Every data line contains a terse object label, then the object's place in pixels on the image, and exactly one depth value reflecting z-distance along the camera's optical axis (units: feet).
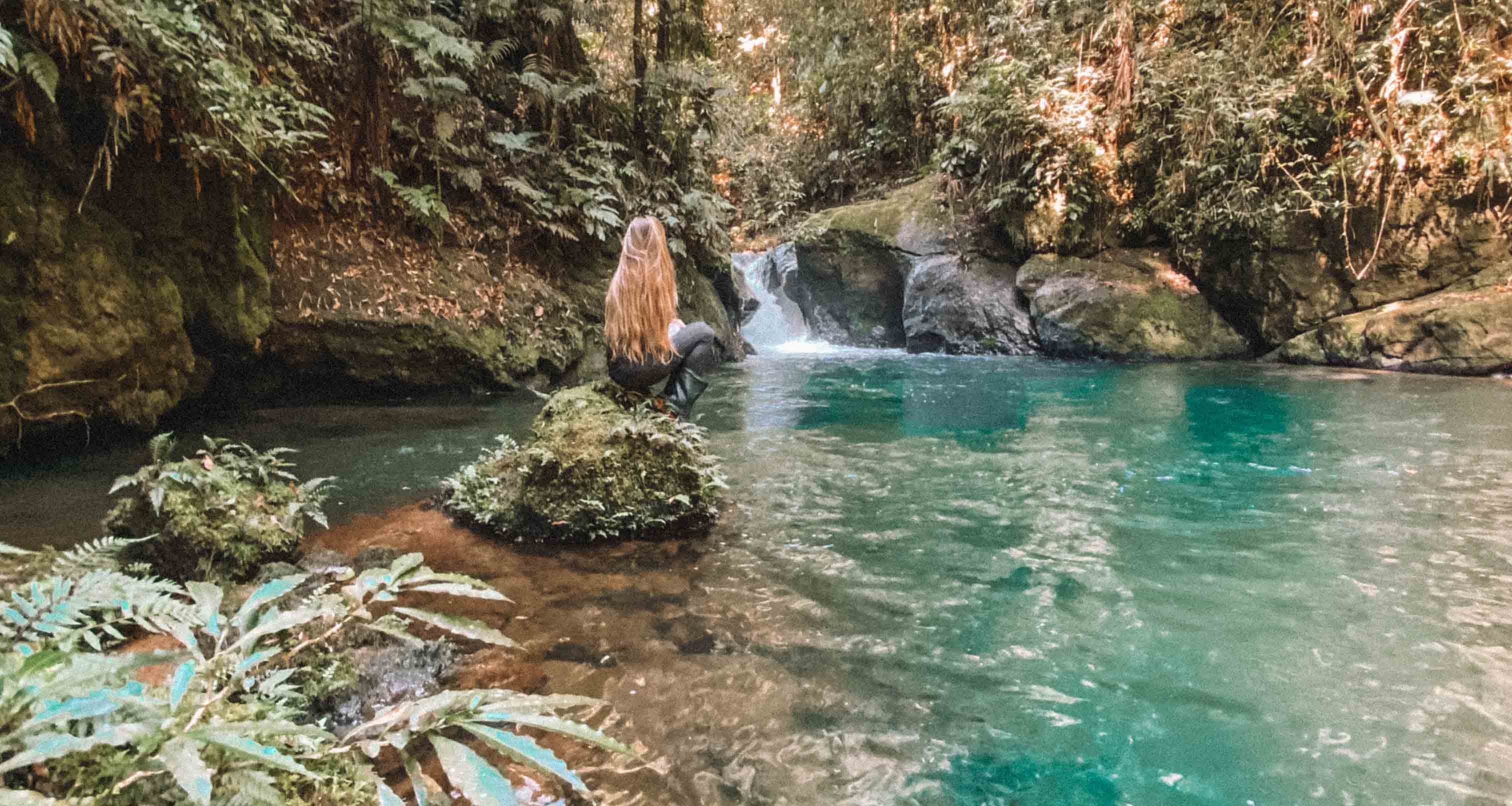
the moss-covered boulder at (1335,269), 37.32
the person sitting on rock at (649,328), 15.88
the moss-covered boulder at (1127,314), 44.68
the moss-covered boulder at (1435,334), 33.27
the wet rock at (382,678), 8.54
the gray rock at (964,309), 49.80
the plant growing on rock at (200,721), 3.81
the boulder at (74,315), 16.06
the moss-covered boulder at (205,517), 11.19
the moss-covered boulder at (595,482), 14.55
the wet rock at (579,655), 9.83
